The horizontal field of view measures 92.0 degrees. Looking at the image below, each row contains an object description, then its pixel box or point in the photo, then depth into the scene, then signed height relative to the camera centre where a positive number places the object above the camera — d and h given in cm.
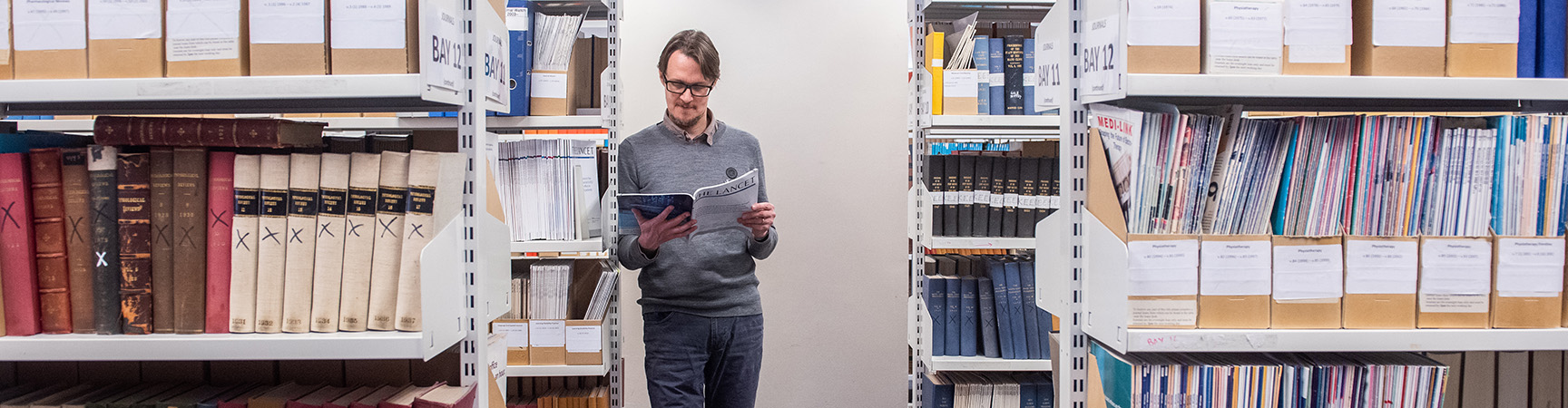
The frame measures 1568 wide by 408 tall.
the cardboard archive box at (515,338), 216 -43
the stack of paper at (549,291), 218 -29
